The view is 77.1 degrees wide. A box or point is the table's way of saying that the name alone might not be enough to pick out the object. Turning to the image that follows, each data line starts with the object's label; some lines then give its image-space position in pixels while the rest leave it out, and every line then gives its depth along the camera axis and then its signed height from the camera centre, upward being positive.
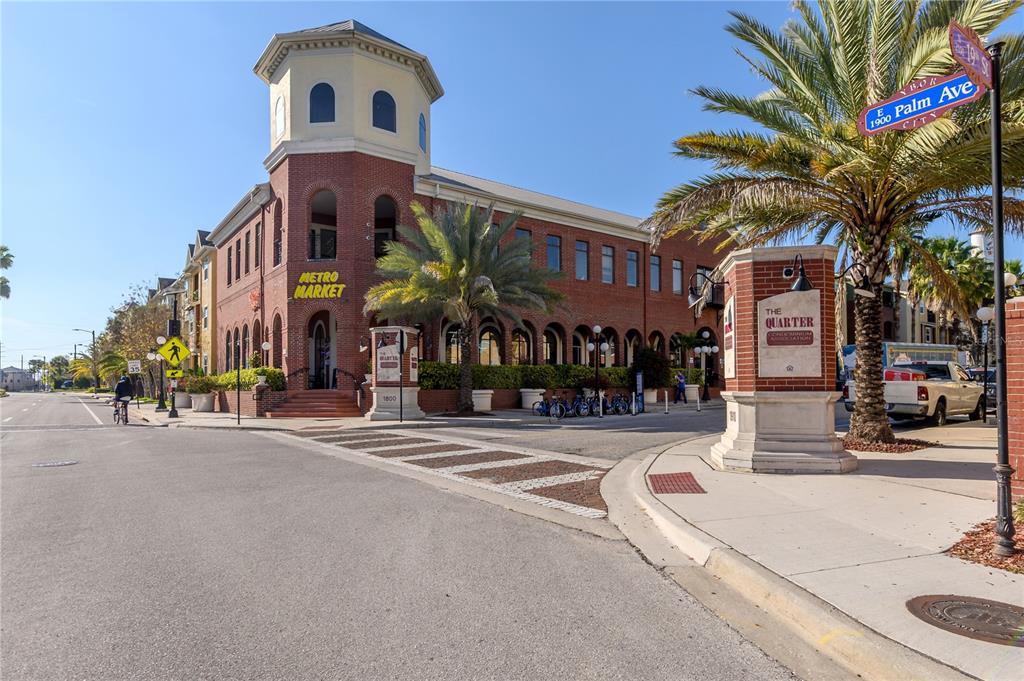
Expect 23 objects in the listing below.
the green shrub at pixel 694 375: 39.03 -1.22
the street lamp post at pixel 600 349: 25.19 +0.37
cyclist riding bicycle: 24.12 -1.26
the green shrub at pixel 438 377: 26.11 -0.76
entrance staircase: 25.42 -1.88
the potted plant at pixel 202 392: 32.38 -1.61
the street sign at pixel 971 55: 4.98 +2.34
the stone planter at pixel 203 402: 32.38 -2.13
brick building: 27.22 +7.03
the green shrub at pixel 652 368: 32.88 -0.62
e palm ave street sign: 5.31 +2.18
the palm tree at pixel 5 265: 54.53 +8.40
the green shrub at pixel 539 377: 30.06 -0.93
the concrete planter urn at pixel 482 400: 26.95 -1.79
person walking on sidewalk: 35.13 -1.66
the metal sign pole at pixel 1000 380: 5.03 -0.22
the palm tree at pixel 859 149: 10.12 +3.51
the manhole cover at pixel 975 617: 3.60 -1.58
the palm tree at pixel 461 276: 23.05 +3.01
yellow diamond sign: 25.48 +0.38
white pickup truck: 17.56 -1.10
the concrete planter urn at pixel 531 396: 28.92 -1.75
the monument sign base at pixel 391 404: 23.20 -1.67
